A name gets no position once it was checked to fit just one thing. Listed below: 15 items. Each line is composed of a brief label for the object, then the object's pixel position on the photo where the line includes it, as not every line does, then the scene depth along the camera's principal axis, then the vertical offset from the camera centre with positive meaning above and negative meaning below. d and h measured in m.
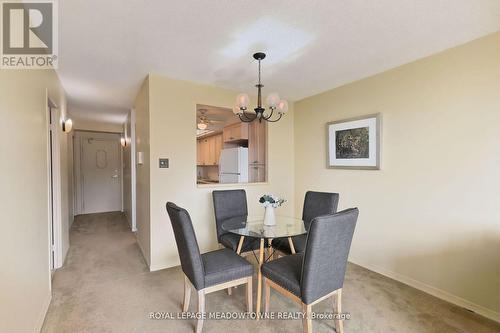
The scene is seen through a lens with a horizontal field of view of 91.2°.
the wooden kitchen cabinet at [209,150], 5.97 +0.37
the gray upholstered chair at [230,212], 2.58 -0.58
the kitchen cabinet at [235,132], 4.54 +0.63
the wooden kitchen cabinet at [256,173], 4.03 -0.16
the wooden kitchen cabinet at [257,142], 4.02 +0.37
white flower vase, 2.46 -0.53
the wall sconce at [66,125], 3.35 +0.57
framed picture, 2.86 +0.25
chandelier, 2.24 +0.56
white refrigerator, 4.23 -0.02
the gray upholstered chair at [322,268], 1.55 -0.71
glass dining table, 2.12 -0.63
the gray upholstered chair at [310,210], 2.54 -0.53
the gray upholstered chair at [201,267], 1.75 -0.81
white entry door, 6.02 -0.21
